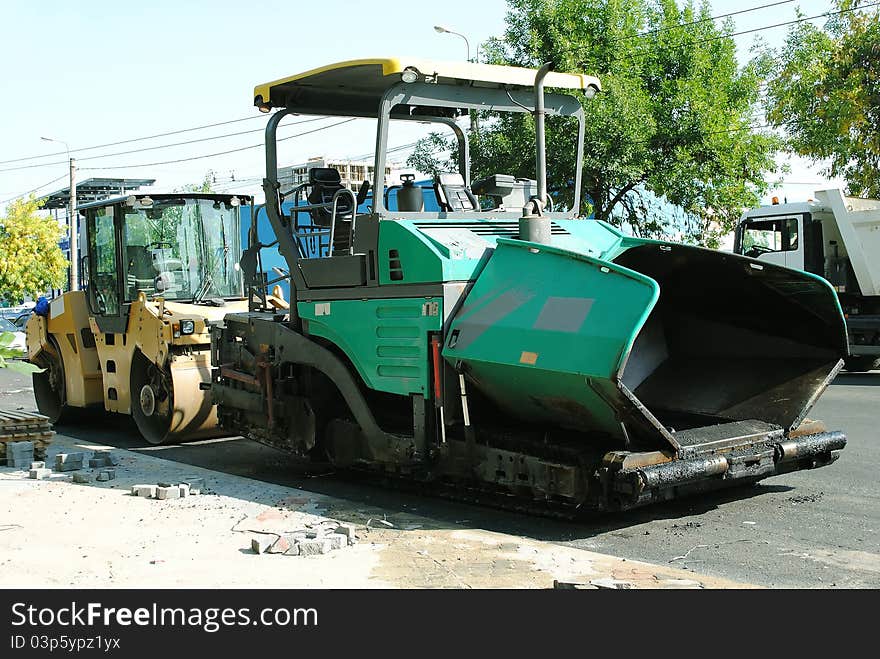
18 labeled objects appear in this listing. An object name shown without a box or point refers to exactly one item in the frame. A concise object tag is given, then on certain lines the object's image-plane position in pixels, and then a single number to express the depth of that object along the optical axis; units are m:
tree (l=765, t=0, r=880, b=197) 19.66
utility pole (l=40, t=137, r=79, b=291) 30.38
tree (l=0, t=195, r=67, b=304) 24.12
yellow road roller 10.09
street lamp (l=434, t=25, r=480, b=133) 22.98
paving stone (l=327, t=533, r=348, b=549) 5.92
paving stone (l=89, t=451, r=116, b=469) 8.97
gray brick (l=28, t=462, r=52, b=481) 8.45
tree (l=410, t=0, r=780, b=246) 22.11
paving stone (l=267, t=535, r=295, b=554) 5.82
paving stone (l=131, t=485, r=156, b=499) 7.62
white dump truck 15.95
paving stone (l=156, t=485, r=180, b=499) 7.51
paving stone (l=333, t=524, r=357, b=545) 6.07
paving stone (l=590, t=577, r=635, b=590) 4.86
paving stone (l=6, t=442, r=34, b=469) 9.05
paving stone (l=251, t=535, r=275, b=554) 5.84
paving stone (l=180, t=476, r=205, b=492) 8.02
